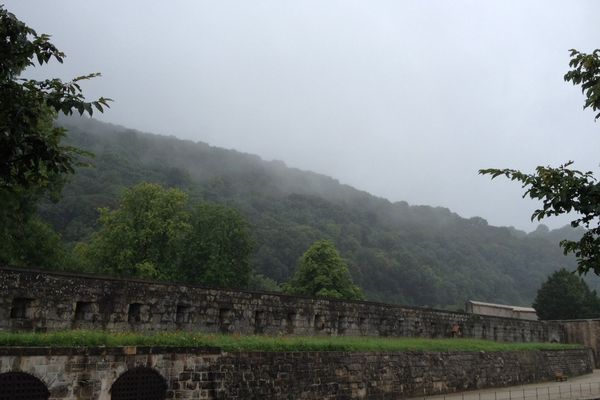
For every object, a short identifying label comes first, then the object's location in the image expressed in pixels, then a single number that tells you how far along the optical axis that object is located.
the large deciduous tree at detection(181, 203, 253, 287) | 43.53
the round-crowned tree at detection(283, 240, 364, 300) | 45.88
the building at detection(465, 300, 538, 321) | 52.19
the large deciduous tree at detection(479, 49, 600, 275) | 8.45
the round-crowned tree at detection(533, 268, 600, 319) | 58.66
